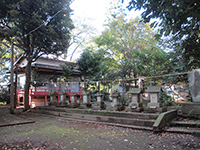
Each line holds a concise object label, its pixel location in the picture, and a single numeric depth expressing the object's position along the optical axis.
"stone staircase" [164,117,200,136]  6.17
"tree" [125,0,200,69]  4.41
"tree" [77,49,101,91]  19.72
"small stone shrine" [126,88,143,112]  9.20
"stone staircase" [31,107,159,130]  7.57
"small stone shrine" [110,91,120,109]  10.49
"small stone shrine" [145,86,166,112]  8.52
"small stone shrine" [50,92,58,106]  14.45
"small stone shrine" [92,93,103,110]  11.27
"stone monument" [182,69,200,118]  7.77
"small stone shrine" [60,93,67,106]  13.77
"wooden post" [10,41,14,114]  12.61
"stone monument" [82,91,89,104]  12.29
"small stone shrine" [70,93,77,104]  13.02
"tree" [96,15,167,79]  14.55
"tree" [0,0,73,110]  11.16
